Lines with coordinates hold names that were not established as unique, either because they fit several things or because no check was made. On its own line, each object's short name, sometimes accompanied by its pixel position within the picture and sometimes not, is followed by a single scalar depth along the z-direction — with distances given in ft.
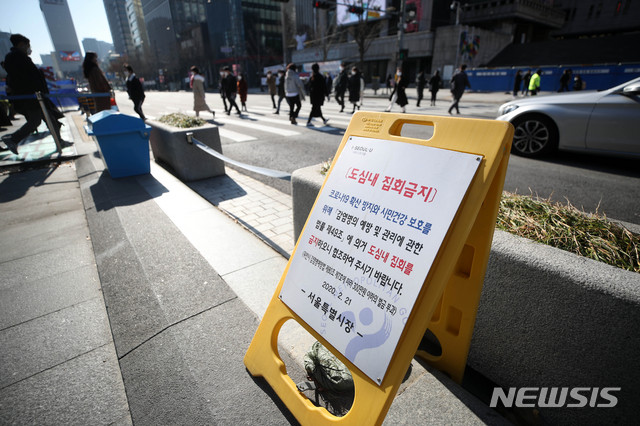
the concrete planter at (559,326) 4.18
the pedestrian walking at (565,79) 61.83
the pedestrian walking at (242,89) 46.96
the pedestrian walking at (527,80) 69.43
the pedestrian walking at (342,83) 47.50
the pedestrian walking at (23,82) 20.68
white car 17.20
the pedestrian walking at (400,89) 43.21
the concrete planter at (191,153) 17.53
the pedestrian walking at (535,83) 58.47
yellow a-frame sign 3.80
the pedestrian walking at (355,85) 45.32
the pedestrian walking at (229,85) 46.44
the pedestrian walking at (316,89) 34.17
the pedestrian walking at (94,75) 26.71
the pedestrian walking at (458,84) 42.70
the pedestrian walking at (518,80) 69.46
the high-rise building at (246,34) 215.72
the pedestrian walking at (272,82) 55.88
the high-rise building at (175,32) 239.09
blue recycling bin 16.01
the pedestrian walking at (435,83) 55.90
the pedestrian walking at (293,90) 35.76
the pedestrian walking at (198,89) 37.91
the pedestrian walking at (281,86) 49.57
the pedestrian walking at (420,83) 55.52
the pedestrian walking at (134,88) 33.71
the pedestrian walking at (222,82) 47.19
